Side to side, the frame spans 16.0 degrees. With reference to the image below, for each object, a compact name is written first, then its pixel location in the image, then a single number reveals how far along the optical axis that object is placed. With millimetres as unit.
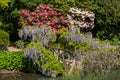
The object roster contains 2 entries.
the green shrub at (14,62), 18281
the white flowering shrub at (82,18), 23453
